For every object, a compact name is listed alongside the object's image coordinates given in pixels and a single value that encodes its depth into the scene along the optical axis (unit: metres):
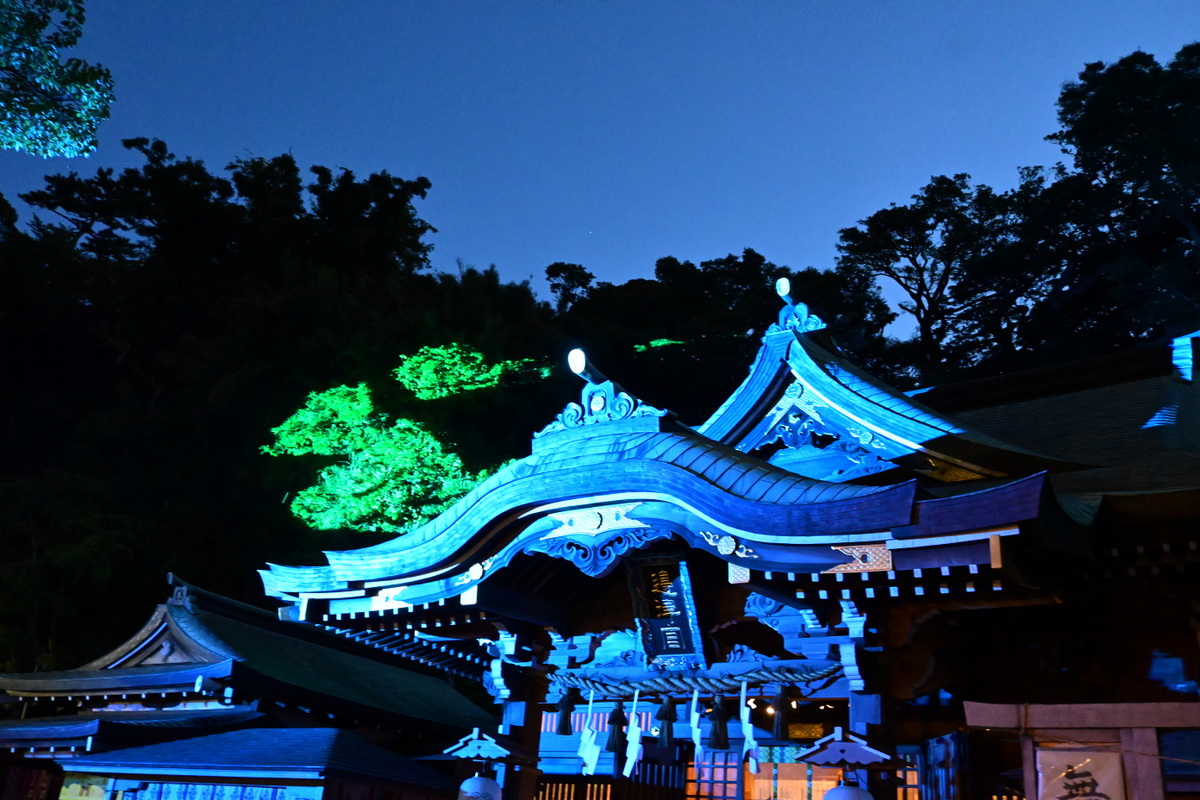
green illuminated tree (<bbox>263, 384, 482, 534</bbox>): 23.25
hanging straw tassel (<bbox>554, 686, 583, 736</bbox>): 9.24
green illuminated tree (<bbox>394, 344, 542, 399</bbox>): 25.19
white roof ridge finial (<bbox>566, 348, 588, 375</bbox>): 7.73
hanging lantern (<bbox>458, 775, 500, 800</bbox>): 7.93
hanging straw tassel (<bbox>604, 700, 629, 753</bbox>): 9.06
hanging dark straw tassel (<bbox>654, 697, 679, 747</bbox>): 8.92
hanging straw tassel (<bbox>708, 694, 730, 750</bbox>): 8.33
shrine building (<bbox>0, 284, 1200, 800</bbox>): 6.28
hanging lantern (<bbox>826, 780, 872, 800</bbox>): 6.18
